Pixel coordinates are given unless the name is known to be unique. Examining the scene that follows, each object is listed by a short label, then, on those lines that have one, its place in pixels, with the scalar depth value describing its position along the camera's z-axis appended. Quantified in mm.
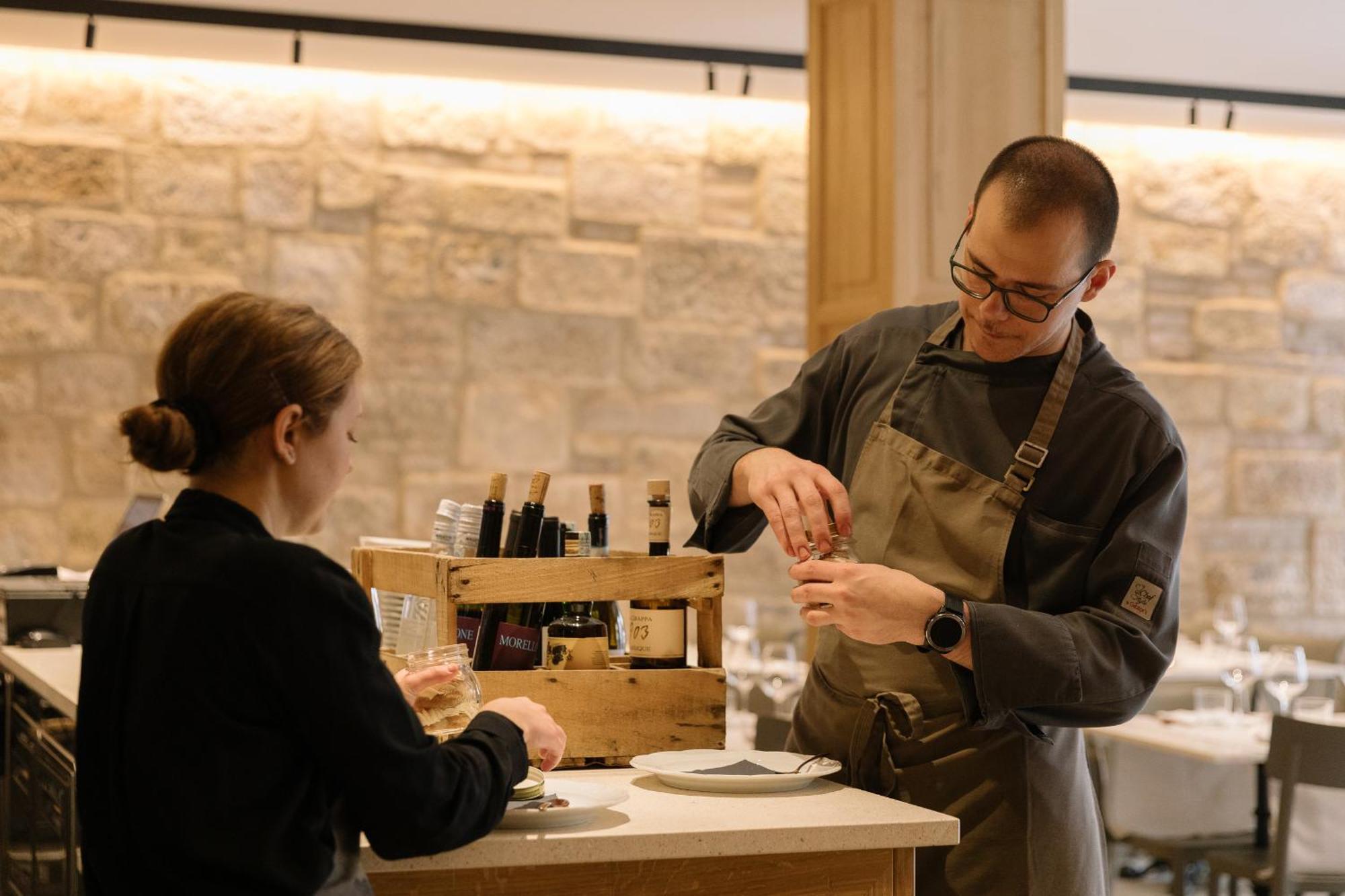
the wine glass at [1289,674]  5137
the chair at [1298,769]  4004
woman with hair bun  1393
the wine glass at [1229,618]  5781
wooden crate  2113
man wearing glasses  1937
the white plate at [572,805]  1736
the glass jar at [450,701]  1863
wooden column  4379
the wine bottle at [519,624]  2193
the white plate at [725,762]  1974
